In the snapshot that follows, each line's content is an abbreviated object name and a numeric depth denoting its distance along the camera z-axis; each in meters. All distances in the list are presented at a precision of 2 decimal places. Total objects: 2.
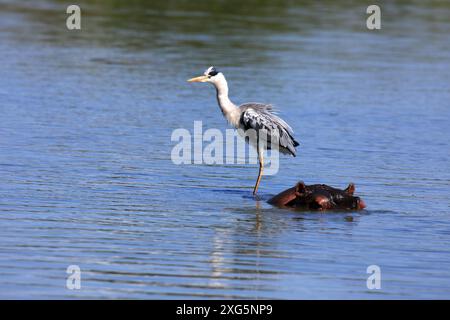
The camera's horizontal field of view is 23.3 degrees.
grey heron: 15.13
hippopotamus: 13.73
